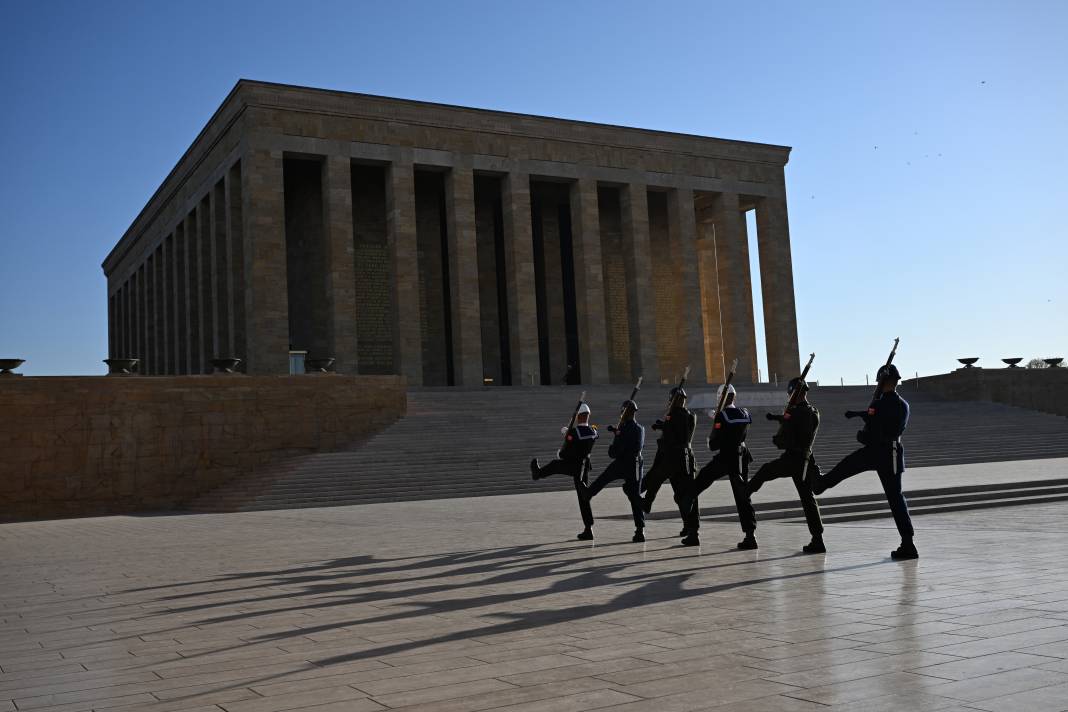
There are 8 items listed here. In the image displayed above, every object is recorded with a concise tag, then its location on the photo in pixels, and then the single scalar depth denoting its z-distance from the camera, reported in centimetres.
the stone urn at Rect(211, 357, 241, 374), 2539
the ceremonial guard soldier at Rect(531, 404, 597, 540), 1151
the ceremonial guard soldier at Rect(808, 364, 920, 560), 886
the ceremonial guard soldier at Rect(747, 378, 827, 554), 952
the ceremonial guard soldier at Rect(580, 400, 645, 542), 1104
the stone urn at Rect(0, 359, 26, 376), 2264
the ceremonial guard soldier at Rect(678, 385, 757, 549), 1015
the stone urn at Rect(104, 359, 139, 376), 2577
